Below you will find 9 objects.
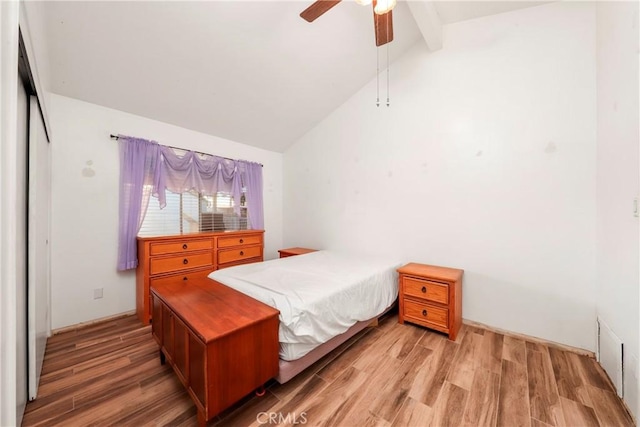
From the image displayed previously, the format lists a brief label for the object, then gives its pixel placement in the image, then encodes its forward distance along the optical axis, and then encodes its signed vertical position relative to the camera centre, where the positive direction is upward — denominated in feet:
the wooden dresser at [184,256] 8.39 -1.70
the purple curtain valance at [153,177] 8.83 +1.47
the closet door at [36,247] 4.84 -0.77
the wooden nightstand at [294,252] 11.89 -1.93
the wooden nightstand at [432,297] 7.29 -2.65
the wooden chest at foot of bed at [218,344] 4.01 -2.39
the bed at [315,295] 5.20 -2.08
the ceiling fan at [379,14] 5.32 +4.65
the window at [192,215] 9.88 -0.10
